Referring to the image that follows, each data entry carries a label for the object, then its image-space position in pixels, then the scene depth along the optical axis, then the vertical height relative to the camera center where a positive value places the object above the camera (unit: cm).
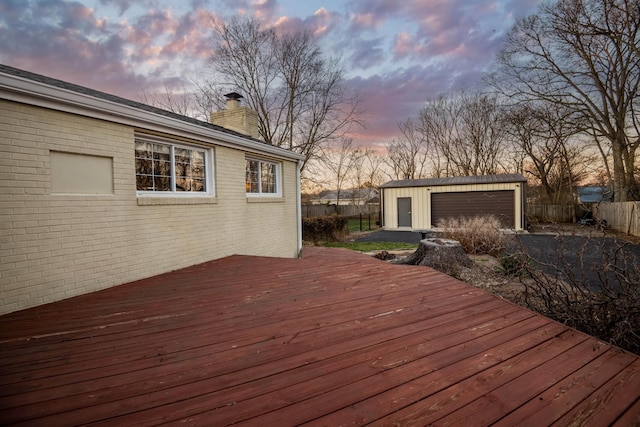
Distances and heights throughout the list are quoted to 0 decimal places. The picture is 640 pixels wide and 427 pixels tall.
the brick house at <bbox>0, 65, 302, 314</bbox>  324 +26
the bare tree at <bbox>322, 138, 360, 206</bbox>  2498 +372
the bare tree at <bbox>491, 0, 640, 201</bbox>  1398 +718
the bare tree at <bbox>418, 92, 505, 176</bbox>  2386 +572
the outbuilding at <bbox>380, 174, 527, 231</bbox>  1612 +17
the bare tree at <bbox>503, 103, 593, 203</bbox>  1752 +374
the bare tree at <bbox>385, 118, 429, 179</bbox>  2680 +466
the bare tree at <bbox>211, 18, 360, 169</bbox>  1800 +771
